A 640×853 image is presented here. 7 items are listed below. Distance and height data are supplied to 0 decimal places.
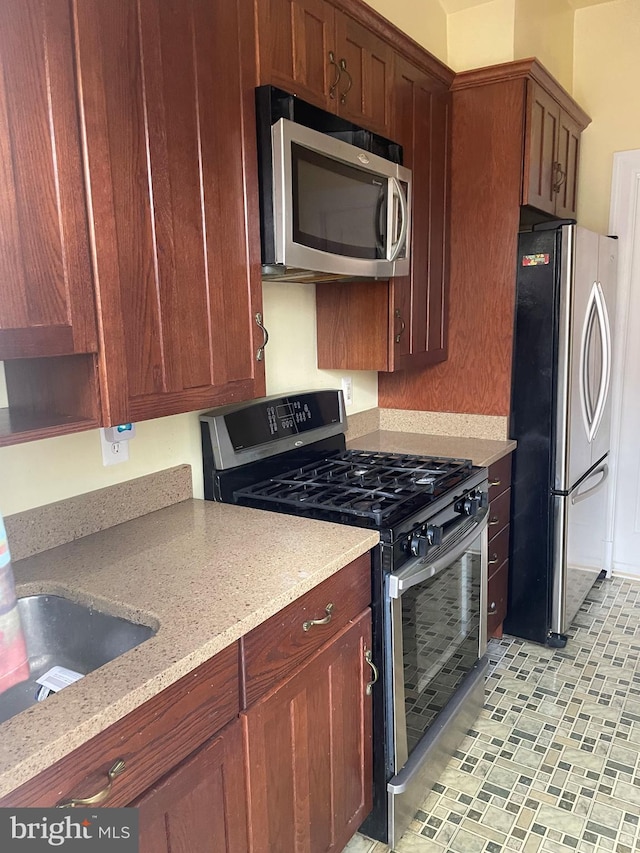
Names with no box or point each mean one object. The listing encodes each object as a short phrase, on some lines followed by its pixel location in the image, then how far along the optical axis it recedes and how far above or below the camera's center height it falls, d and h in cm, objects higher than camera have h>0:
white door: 322 -32
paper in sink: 119 -66
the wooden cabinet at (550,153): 256 +73
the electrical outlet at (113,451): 165 -33
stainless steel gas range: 169 -64
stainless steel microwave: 163 +32
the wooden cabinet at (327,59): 166 +77
